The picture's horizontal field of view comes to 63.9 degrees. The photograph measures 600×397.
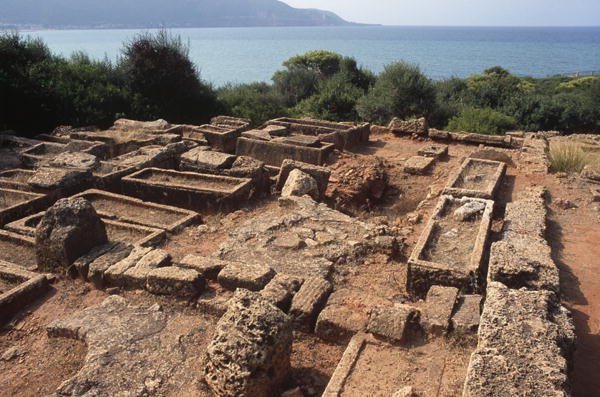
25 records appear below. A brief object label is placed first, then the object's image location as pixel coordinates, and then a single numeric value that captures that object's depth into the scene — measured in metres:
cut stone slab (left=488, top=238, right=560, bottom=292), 4.24
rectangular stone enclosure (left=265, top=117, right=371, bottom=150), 10.72
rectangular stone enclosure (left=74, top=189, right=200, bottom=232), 6.42
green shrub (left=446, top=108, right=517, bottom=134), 14.38
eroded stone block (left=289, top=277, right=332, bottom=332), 4.16
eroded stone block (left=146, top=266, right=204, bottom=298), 4.54
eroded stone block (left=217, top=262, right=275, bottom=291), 4.56
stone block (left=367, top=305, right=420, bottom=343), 3.81
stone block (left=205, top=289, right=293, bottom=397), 3.12
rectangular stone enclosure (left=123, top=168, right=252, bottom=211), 7.15
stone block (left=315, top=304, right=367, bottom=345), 3.99
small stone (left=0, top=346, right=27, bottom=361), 4.02
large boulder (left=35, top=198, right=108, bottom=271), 5.09
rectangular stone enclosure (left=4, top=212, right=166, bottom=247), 5.86
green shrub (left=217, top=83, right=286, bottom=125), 16.91
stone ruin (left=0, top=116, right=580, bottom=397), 3.26
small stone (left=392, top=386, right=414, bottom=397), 3.11
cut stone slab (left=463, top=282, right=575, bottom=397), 2.78
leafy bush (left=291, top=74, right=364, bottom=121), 18.61
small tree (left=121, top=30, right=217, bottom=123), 15.90
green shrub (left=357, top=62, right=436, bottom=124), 17.12
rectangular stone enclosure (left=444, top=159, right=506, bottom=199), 7.18
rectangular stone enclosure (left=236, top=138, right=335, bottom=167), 9.31
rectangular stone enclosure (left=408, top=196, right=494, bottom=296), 4.69
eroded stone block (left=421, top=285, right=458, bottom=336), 3.90
